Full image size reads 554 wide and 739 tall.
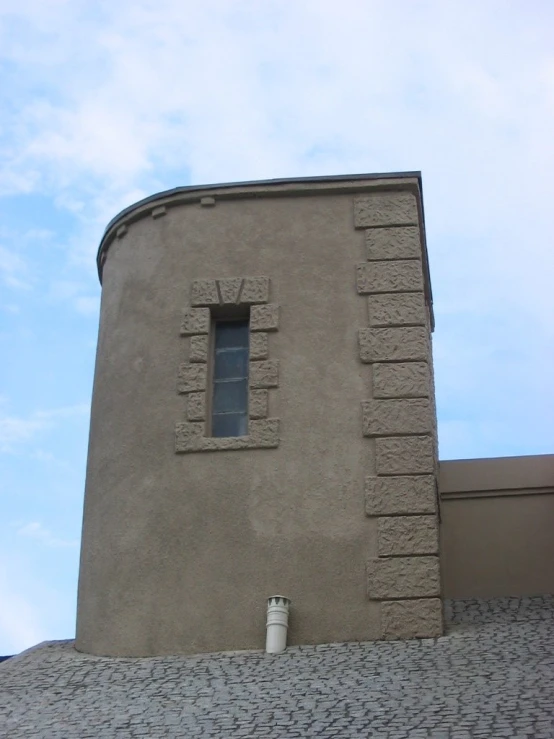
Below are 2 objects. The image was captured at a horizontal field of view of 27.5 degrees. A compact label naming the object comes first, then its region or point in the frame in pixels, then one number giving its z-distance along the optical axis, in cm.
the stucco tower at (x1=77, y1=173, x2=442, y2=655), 998
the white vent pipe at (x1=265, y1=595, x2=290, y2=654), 955
